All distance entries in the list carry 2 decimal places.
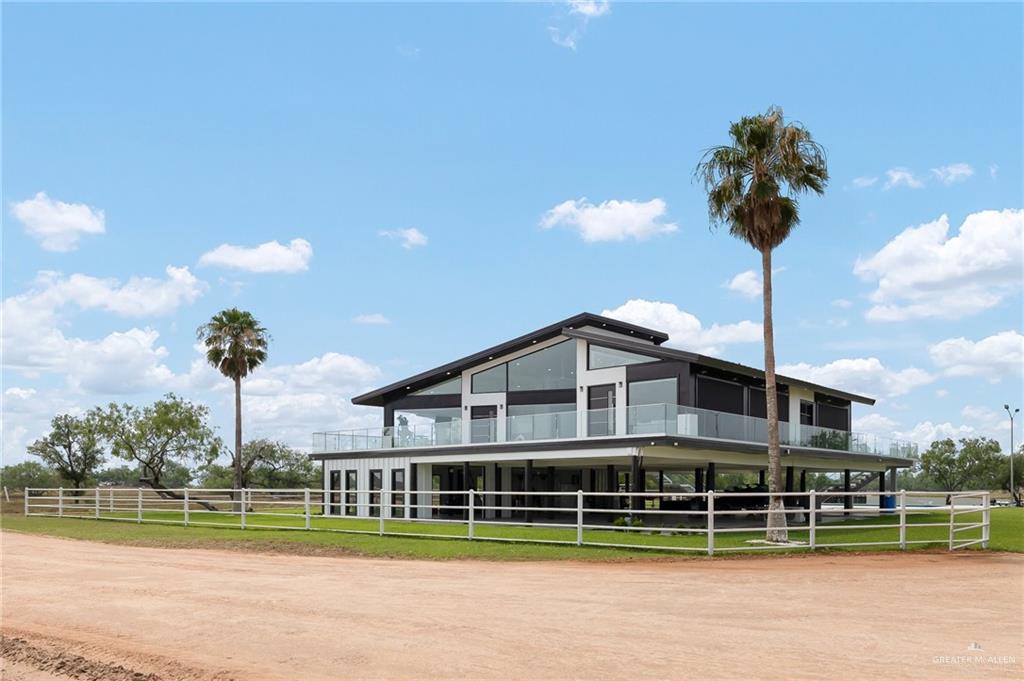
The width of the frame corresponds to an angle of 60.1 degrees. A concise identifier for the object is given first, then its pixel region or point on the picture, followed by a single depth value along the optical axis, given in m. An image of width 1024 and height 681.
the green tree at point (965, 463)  88.00
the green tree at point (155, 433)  49.41
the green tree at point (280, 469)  70.44
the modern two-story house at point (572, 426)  28.50
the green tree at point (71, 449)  52.54
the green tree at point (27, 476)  77.38
